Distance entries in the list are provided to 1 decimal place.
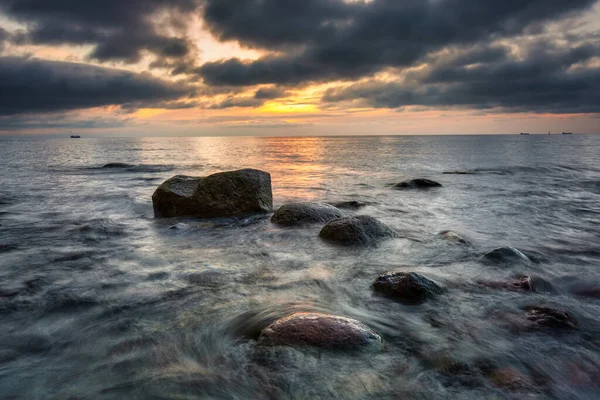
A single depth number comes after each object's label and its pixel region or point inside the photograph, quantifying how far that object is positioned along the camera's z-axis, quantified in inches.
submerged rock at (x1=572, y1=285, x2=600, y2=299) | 208.7
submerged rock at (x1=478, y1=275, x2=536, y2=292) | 208.5
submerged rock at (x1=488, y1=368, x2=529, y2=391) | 130.4
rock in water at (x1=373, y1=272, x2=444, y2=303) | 199.2
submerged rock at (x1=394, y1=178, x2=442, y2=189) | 686.3
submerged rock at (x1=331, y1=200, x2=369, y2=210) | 494.6
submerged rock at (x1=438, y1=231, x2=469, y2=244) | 313.1
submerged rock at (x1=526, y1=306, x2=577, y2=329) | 168.4
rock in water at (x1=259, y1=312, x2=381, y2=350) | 148.6
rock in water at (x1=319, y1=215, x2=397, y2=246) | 299.4
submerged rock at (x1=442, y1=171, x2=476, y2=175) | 986.1
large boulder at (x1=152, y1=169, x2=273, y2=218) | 407.2
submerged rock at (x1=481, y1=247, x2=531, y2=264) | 254.4
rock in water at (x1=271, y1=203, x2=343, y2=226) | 365.4
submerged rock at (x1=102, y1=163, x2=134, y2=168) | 1171.9
